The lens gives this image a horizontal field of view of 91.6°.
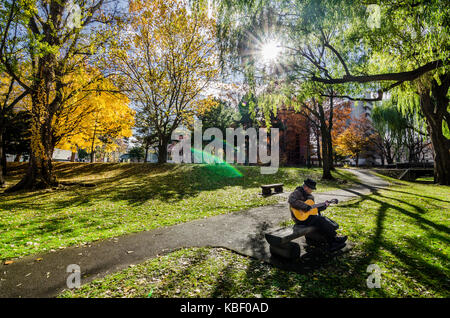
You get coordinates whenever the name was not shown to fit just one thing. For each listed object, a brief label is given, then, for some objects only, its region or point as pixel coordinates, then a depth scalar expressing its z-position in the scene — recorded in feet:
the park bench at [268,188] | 41.19
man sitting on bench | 16.26
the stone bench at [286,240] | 14.56
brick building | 111.04
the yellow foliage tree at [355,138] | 138.63
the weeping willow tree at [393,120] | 84.33
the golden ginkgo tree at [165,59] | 58.49
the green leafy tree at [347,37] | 21.35
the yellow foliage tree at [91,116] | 49.84
